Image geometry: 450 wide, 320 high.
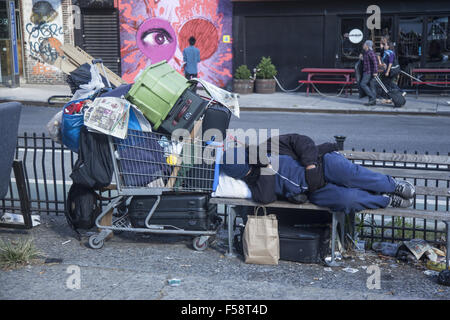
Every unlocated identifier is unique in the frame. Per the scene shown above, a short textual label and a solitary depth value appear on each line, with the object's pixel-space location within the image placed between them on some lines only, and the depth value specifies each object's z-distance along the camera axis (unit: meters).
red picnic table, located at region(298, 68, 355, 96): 19.79
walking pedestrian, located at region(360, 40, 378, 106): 16.95
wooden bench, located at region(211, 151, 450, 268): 5.20
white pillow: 5.58
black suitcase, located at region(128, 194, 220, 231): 5.71
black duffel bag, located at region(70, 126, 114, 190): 5.61
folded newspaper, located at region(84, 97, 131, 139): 5.34
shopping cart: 5.60
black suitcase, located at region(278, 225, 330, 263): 5.42
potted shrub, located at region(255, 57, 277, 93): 20.02
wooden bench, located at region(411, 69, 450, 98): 18.88
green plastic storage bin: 5.62
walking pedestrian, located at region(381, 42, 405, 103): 17.64
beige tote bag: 5.33
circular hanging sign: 20.25
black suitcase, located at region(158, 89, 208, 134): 5.65
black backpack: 5.97
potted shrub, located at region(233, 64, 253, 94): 20.00
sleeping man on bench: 5.27
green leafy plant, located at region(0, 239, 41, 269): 5.32
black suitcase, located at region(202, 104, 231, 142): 5.77
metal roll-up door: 22.03
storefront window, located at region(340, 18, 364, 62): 20.30
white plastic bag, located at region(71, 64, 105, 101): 6.03
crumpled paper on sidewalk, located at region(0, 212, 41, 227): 6.52
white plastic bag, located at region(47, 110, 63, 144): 5.88
